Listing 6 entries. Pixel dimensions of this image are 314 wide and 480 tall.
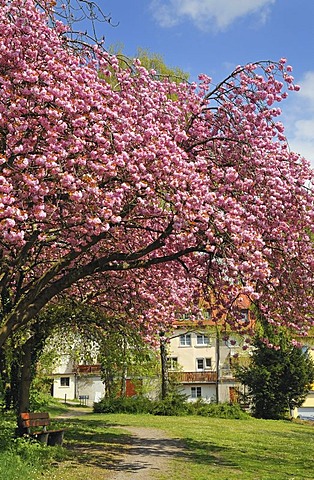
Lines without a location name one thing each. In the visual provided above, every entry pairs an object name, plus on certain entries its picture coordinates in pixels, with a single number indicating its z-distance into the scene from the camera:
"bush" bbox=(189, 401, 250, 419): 35.47
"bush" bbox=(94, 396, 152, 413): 36.38
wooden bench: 13.91
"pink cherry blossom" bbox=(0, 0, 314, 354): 9.12
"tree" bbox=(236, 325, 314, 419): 37.19
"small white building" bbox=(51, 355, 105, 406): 64.06
